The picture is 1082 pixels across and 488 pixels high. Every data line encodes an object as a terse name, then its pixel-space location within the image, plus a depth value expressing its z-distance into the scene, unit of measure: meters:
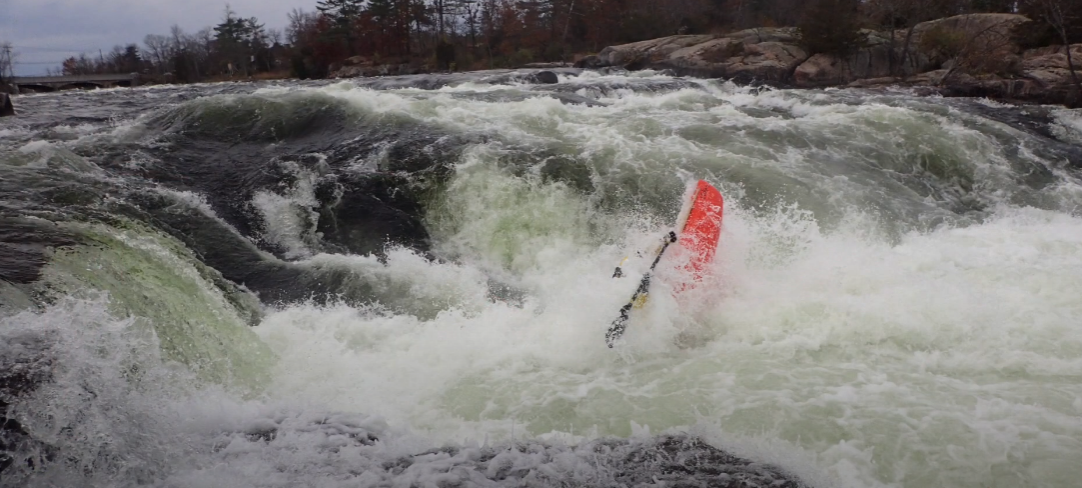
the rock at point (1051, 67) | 12.94
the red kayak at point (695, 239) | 4.53
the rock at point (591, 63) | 25.51
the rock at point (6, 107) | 11.10
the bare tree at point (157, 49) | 59.70
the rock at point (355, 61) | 37.47
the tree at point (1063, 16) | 13.91
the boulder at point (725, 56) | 18.91
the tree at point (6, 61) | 44.69
